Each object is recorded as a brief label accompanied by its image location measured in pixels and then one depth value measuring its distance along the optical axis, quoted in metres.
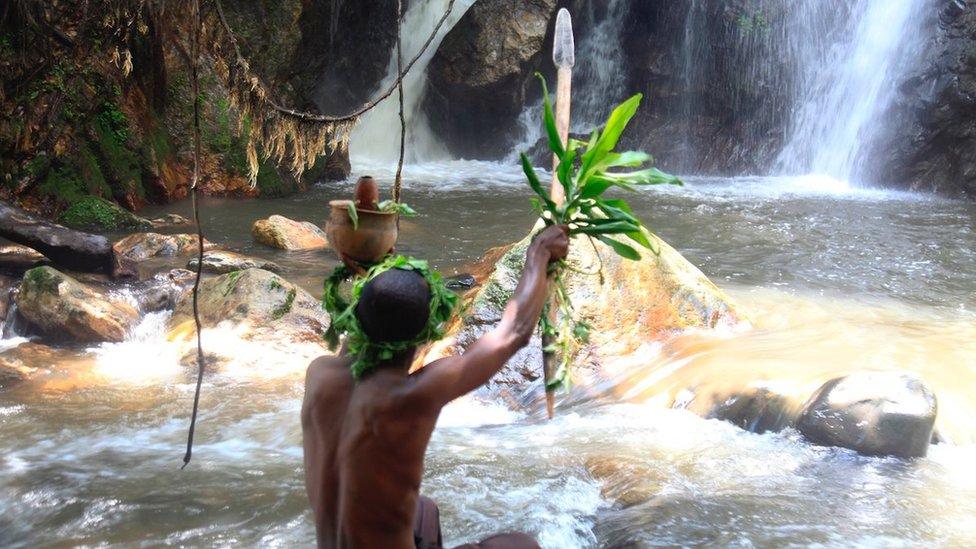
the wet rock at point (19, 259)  7.71
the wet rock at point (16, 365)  5.81
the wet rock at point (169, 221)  10.72
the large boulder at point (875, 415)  4.31
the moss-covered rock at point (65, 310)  6.70
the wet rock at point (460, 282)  7.86
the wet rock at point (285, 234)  9.80
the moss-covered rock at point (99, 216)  10.18
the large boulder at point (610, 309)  5.69
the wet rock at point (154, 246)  9.10
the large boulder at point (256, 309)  6.57
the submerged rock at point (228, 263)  8.60
